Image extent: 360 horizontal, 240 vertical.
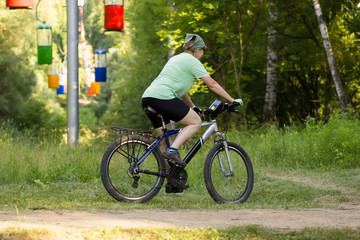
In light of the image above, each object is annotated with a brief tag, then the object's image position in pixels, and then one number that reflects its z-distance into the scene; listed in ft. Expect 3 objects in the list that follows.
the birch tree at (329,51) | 54.34
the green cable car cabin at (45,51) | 54.60
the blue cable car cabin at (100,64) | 59.41
